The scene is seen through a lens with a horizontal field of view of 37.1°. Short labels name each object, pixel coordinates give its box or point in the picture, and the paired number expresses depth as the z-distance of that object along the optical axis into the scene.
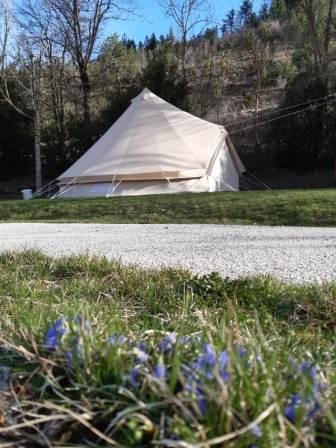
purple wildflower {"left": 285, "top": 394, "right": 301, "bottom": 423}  0.98
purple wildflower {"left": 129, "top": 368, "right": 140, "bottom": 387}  1.10
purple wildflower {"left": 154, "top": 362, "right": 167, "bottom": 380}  1.05
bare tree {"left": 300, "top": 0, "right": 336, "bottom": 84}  21.53
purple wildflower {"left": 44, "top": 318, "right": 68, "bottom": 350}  1.30
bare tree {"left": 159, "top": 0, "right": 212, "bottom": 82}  23.79
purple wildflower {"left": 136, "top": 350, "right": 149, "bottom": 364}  1.18
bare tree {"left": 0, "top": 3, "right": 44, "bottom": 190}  22.14
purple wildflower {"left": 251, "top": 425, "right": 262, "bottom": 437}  0.90
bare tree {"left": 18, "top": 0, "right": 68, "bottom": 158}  24.17
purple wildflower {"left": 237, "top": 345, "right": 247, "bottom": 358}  1.19
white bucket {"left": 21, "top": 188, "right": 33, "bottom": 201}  17.69
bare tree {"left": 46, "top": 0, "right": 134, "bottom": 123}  24.58
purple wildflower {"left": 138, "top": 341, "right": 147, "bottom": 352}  1.29
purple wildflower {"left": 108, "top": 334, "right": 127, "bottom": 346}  1.27
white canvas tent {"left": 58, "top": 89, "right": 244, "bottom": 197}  14.36
